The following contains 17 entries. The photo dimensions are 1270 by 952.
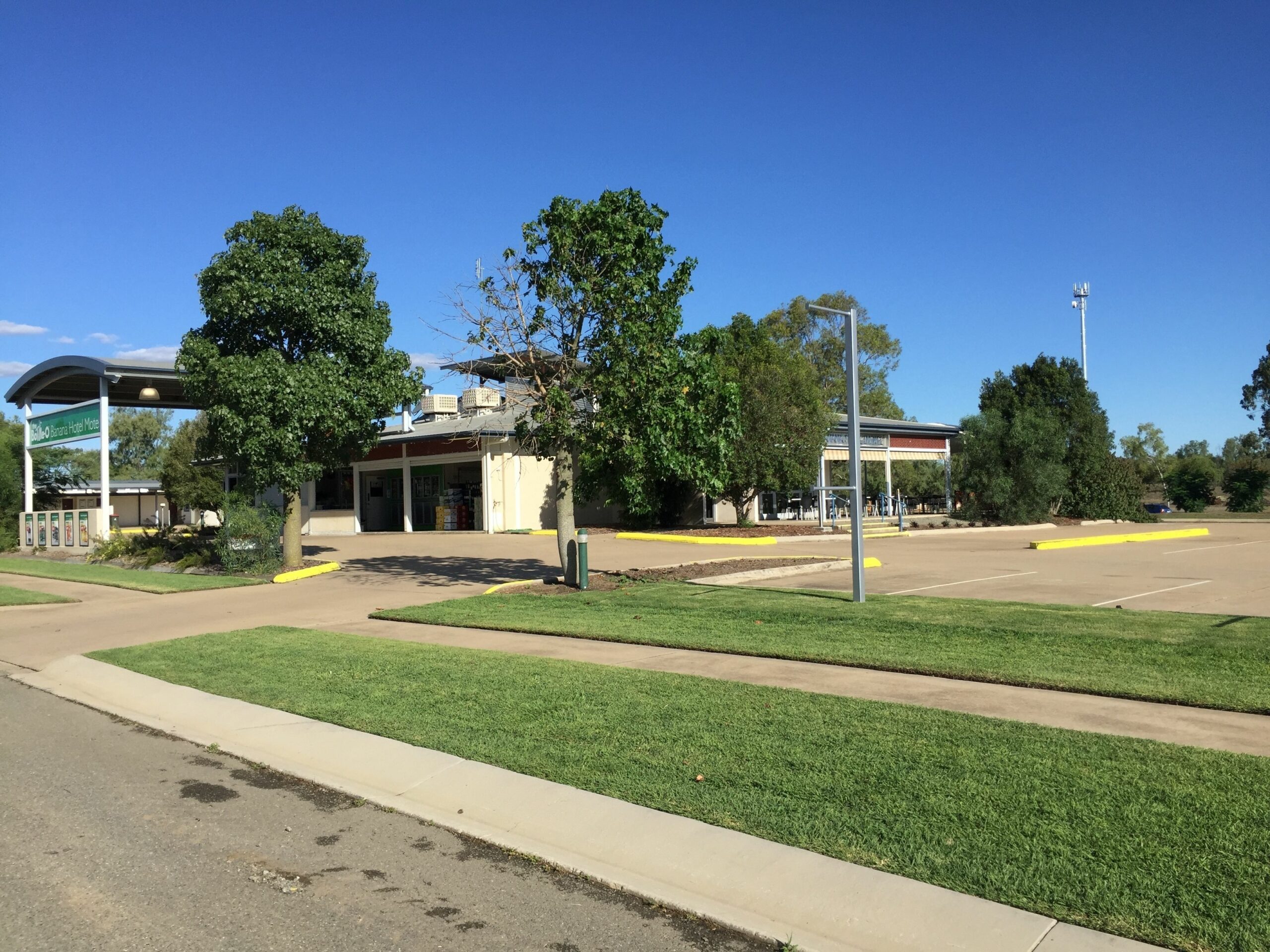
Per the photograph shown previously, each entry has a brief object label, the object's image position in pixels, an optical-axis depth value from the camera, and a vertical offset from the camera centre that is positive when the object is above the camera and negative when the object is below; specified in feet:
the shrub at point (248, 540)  73.05 -1.81
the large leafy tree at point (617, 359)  53.26 +8.40
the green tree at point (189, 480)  142.00 +5.86
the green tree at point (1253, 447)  232.12 +10.76
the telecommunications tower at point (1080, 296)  195.42 +40.27
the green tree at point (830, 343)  209.05 +34.68
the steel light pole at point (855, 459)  45.42 +1.88
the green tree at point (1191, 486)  191.72 +0.21
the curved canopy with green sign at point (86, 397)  92.89 +13.72
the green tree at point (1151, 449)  281.74 +13.09
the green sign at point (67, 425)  96.63 +10.27
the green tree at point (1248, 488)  185.16 -0.42
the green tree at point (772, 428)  107.45 +8.23
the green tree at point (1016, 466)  120.98 +3.51
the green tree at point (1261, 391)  222.89 +22.11
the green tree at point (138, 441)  274.57 +23.28
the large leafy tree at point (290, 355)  69.92 +12.32
